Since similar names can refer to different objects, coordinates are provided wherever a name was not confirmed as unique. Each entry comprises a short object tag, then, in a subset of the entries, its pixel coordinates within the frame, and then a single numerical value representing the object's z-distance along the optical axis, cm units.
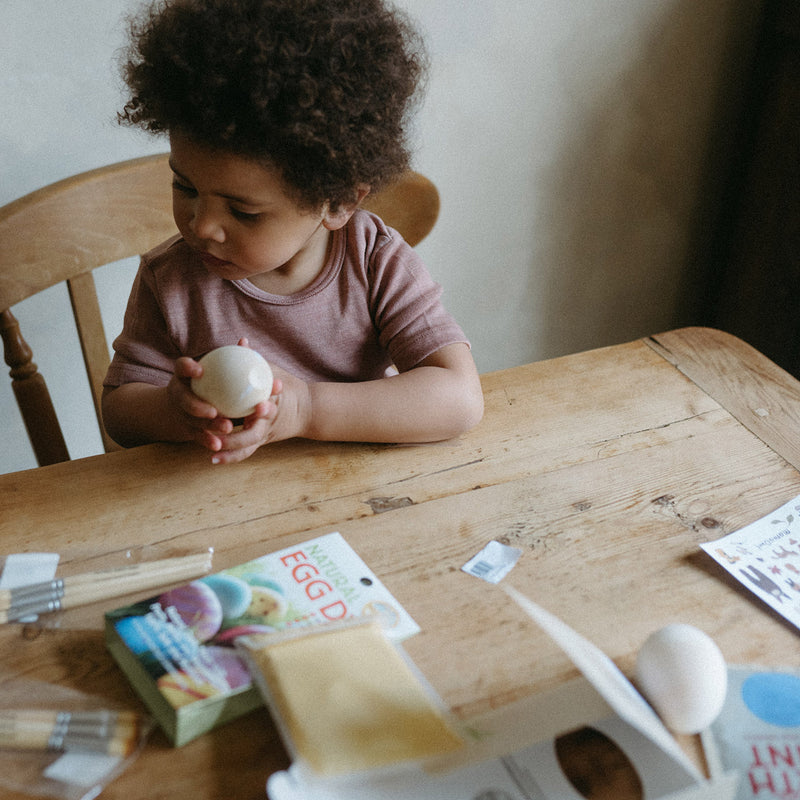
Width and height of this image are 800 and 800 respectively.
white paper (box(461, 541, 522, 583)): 59
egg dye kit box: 47
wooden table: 51
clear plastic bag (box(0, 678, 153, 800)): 43
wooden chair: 84
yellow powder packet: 44
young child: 64
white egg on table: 47
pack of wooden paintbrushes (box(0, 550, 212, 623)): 55
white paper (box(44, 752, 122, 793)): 44
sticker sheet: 58
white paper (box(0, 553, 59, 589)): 58
